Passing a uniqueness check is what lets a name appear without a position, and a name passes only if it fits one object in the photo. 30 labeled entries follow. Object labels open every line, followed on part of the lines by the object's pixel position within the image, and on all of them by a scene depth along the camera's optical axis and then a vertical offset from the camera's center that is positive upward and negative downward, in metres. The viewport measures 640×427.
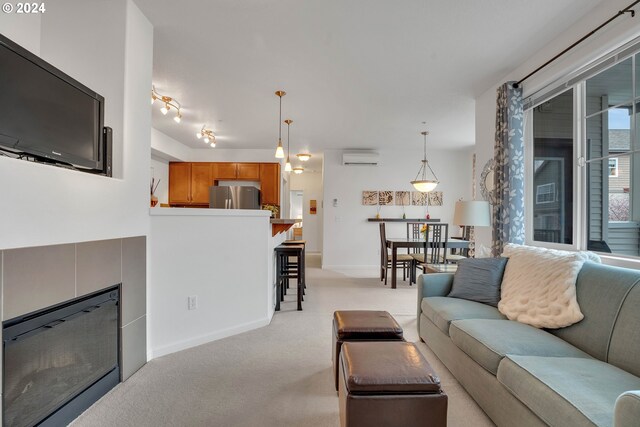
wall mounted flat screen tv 1.40 +0.50
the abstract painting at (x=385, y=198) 7.10 +0.38
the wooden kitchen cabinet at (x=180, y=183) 6.70 +0.64
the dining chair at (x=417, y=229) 6.20 -0.26
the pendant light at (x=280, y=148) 3.89 +0.82
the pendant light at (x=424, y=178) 5.71 +0.83
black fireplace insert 1.48 -0.79
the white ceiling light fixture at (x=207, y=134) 5.32 +1.35
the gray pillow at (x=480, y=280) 2.57 -0.53
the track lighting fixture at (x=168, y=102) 3.78 +1.46
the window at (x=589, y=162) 2.23 +0.45
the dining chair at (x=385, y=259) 5.43 -0.75
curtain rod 2.02 +1.31
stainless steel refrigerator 5.98 +0.32
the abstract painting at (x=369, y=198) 7.09 +0.38
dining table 5.02 -0.46
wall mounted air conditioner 6.94 +1.23
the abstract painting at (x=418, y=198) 7.14 +0.39
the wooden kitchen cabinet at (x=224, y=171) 6.75 +0.91
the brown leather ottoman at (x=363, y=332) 2.11 -0.77
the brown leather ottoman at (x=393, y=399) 1.40 -0.80
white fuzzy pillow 1.96 -0.48
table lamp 3.39 +0.02
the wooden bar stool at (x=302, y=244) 4.43 -0.43
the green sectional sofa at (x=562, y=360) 1.22 -0.70
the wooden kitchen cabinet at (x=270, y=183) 6.70 +0.65
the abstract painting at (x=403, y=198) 7.12 +0.39
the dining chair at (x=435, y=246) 4.95 -0.48
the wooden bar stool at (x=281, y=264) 3.92 -0.63
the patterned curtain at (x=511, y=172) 3.12 +0.43
